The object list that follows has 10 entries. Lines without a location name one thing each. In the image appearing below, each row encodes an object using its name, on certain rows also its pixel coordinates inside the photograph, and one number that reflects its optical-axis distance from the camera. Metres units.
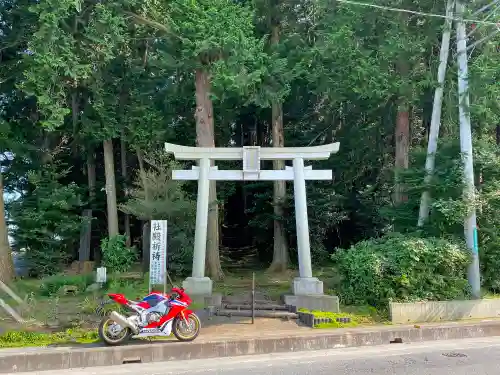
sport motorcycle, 7.78
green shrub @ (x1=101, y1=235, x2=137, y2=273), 16.25
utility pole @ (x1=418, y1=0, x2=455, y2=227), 12.48
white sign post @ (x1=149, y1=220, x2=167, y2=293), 11.11
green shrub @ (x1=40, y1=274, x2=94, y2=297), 12.82
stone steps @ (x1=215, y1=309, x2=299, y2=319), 10.32
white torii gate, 12.34
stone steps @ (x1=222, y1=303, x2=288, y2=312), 10.98
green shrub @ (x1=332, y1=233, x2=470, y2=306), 10.41
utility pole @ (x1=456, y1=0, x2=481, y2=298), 11.11
